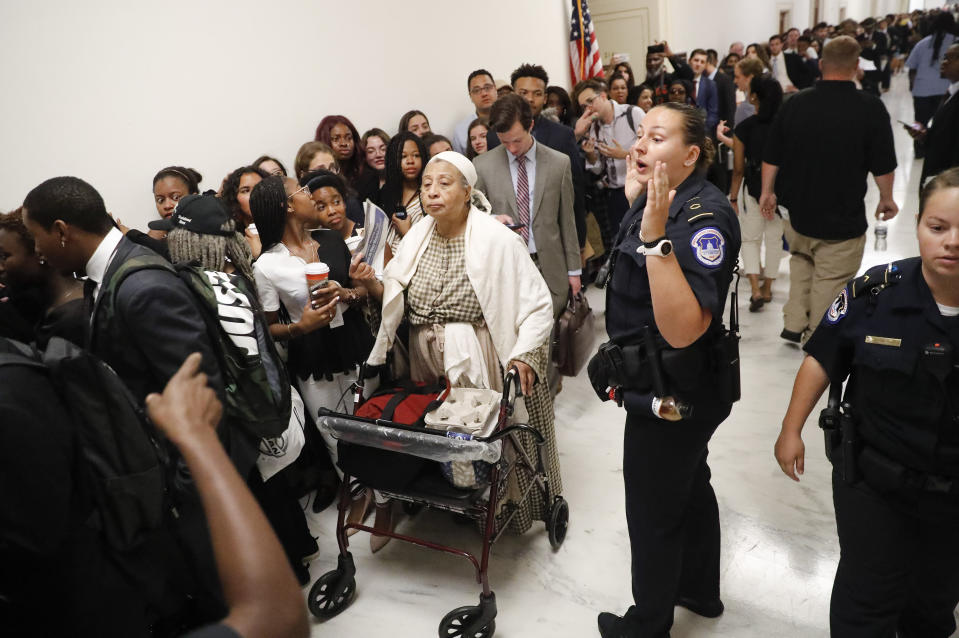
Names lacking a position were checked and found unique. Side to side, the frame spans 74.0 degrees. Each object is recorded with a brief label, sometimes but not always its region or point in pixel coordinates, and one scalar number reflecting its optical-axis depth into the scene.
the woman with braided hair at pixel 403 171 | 3.92
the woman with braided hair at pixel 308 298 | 2.82
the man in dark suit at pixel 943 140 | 3.51
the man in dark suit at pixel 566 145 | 4.27
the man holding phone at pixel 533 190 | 3.84
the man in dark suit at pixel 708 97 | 8.16
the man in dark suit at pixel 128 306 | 1.99
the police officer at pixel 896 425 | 1.57
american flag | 8.12
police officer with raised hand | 1.78
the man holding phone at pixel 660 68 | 8.53
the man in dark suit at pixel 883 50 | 17.52
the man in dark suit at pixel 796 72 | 10.00
